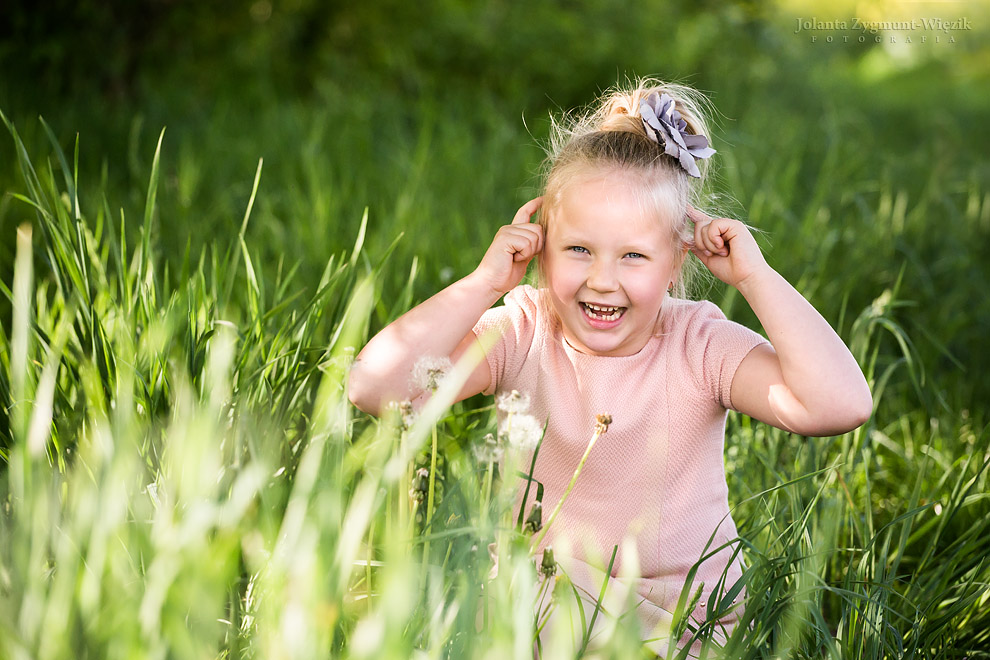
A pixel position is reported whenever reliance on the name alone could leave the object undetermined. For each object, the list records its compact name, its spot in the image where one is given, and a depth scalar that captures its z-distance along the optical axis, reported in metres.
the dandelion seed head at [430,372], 1.39
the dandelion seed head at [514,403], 1.28
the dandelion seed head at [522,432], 1.26
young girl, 1.69
